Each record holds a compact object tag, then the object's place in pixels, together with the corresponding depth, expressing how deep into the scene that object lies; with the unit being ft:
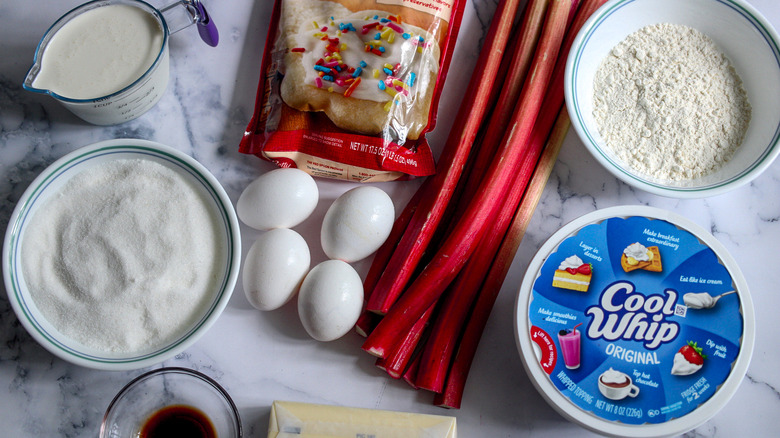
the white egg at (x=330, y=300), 3.29
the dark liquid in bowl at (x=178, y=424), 3.37
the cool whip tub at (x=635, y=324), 3.16
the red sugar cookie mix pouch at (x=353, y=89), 3.64
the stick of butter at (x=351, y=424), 3.26
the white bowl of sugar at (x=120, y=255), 3.21
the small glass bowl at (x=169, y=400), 3.33
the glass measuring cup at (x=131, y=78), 3.38
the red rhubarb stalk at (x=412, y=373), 3.53
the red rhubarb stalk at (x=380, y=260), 3.59
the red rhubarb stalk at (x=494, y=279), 3.52
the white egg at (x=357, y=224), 3.40
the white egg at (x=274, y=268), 3.31
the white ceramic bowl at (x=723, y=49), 3.45
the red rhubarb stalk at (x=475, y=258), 3.49
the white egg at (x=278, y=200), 3.42
